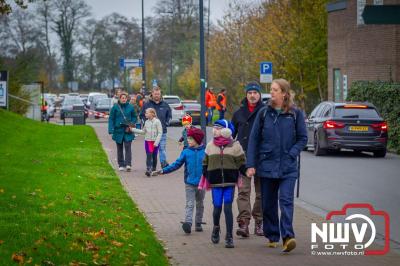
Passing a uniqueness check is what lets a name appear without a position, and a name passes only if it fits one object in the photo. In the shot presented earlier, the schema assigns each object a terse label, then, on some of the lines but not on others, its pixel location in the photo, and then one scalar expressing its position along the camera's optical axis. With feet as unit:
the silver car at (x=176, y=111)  156.87
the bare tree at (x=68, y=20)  322.96
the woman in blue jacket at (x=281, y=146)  32.27
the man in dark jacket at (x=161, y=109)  65.67
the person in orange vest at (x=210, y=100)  151.74
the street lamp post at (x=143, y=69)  175.29
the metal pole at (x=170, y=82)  255.31
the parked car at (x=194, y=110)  161.68
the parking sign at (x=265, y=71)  114.93
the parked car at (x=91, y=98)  217.72
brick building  118.21
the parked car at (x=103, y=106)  204.71
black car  83.05
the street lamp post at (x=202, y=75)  74.91
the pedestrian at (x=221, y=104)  141.79
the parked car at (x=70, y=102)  204.18
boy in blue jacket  36.91
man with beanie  36.14
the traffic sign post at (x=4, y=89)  114.93
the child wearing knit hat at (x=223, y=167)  34.17
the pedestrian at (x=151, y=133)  63.87
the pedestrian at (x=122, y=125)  66.33
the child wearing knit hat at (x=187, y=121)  49.29
